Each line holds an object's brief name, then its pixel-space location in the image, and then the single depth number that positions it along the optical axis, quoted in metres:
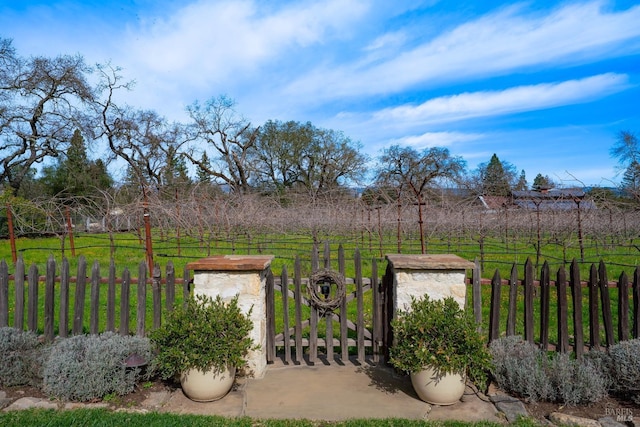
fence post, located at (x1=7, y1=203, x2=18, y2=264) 9.48
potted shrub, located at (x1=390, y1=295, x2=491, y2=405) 3.12
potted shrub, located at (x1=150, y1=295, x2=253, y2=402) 3.20
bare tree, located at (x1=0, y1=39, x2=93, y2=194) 21.31
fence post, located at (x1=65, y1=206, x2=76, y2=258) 10.58
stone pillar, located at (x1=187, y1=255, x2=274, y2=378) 3.70
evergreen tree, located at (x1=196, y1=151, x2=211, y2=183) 37.27
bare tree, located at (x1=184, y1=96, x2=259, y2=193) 31.41
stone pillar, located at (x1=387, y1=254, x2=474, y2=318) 3.66
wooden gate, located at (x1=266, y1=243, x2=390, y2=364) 4.01
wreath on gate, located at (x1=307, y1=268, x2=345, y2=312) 4.03
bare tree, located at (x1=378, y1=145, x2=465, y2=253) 33.68
